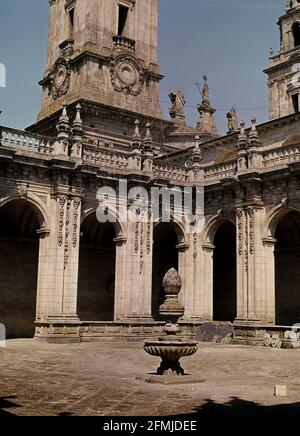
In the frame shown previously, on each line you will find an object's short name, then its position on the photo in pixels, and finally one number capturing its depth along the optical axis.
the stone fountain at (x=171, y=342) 12.05
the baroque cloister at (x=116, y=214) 23.83
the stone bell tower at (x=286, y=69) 40.84
